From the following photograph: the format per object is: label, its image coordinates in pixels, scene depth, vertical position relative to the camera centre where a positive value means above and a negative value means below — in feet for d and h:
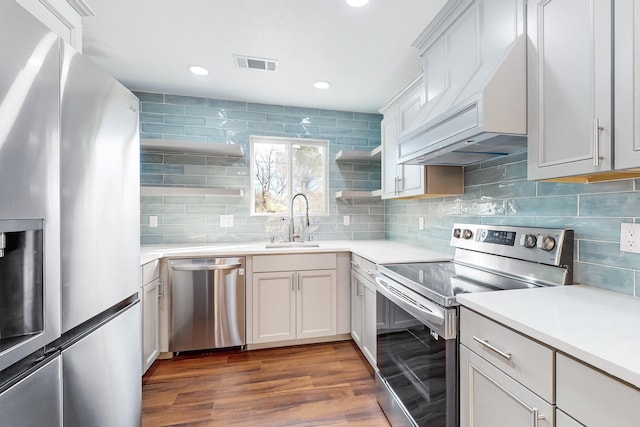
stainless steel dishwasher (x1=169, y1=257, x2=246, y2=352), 7.68 -2.48
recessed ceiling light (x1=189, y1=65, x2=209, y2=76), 7.73 +3.94
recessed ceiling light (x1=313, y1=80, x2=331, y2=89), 8.50 +3.88
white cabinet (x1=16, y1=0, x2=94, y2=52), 3.37 +2.51
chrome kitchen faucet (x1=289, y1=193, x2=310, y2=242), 9.73 -0.51
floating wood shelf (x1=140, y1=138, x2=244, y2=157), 8.40 +2.01
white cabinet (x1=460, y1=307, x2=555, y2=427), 2.62 -1.74
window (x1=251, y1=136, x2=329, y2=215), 10.33 +1.45
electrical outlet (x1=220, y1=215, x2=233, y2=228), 9.83 -0.30
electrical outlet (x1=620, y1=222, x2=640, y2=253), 3.58 -0.33
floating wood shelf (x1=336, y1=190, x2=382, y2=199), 9.99 +0.64
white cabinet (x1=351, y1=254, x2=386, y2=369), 6.79 -2.43
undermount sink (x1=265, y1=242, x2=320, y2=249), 9.00 -1.05
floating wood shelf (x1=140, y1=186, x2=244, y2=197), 8.43 +0.64
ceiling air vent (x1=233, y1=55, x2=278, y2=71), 7.22 +3.91
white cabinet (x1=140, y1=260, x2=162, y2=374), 6.68 -2.48
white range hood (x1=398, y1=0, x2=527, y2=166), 3.92 +1.96
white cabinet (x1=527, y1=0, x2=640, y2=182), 2.83 +1.39
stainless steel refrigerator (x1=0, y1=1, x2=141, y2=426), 2.32 -0.22
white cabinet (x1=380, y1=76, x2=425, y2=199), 6.91 +2.07
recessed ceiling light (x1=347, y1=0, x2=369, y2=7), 5.26 +3.90
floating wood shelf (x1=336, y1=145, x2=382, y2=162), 9.77 +2.00
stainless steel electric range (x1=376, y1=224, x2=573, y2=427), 3.83 -1.39
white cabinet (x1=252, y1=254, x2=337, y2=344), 8.11 -2.47
